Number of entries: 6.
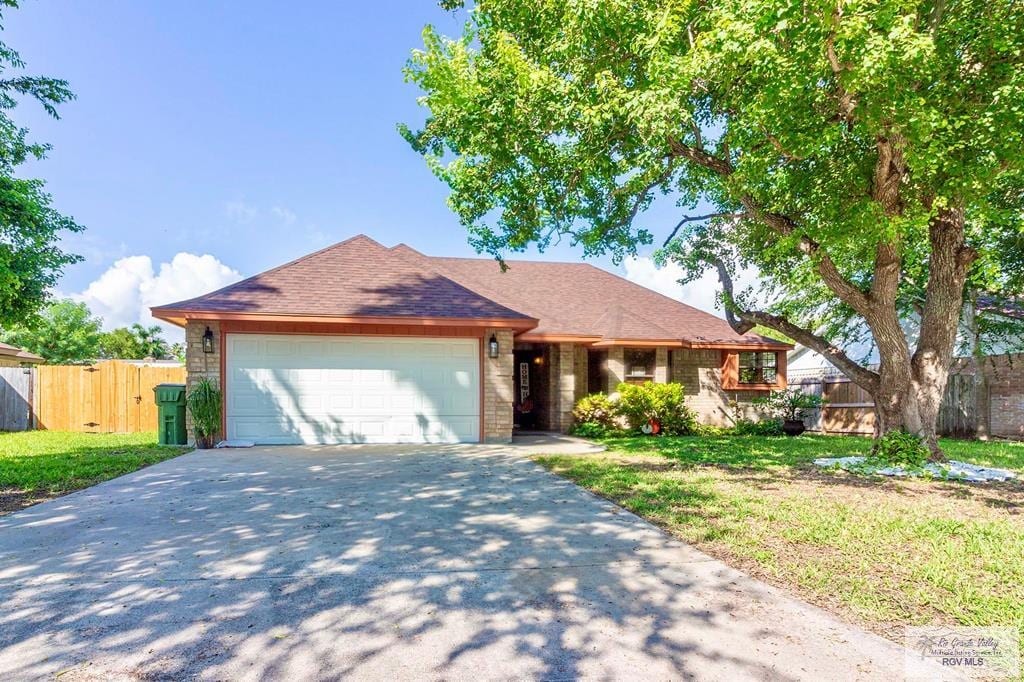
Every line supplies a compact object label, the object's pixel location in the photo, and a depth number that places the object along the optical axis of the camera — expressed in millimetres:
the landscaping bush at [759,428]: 13125
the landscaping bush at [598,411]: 12383
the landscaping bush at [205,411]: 9344
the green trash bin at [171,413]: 9719
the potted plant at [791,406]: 13227
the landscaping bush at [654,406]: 12211
